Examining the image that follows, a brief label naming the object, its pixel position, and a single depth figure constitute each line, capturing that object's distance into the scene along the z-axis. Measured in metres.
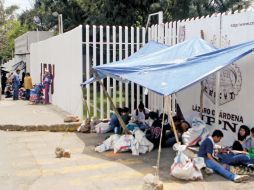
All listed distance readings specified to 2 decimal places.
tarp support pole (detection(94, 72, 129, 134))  10.49
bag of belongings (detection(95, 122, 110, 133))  12.26
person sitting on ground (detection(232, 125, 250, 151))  8.63
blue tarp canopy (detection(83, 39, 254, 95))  8.16
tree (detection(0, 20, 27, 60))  49.12
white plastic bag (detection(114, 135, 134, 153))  9.84
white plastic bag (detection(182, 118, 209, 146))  9.81
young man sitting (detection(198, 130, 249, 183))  7.91
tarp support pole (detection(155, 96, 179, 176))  7.77
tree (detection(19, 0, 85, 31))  30.38
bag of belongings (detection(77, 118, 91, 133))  12.50
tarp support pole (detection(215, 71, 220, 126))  10.28
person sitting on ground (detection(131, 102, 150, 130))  12.11
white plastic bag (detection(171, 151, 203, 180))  7.55
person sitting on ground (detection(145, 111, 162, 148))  10.20
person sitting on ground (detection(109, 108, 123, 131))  12.01
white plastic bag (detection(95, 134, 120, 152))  10.05
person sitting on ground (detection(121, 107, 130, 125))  12.00
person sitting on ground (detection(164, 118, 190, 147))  10.45
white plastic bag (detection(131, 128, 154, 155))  9.73
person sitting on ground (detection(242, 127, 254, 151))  8.52
